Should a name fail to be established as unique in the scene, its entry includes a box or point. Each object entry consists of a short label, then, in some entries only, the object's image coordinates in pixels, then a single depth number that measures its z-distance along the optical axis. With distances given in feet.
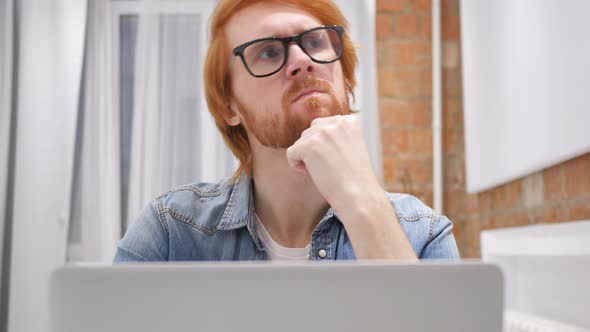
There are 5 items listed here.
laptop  1.33
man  3.92
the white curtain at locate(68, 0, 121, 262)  9.13
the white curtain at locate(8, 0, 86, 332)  8.70
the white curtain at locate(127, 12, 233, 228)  9.11
